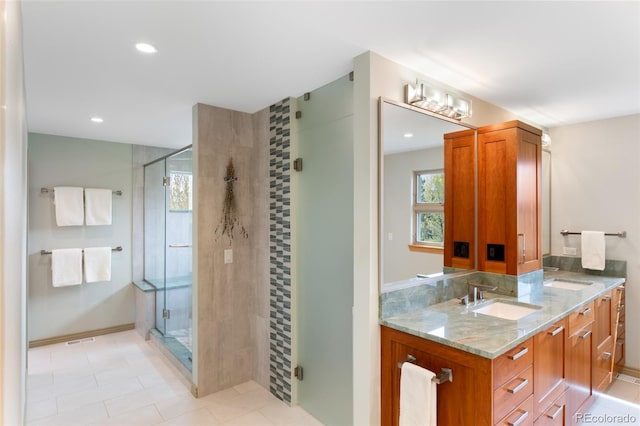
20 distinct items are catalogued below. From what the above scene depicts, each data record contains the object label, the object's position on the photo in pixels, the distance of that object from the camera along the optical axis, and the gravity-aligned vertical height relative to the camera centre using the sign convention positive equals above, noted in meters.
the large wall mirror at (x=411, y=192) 2.08 +0.15
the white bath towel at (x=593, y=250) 3.27 -0.34
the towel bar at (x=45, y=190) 4.02 +0.30
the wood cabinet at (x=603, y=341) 2.70 -1.02
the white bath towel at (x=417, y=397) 1.74 -0.93
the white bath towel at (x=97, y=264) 4.20 -0.59
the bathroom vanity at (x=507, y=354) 1.66 -0.76
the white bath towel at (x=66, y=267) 4.00 -0.59
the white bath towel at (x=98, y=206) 4.21 +0.12
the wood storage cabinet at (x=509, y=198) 2.56 +0.13
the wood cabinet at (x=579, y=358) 2.29 -0.99
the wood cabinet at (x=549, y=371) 1.95 -0.93
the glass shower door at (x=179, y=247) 3.34 -0.32
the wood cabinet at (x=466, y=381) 1.62 -0.83
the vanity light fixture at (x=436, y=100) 2.18 +0.75
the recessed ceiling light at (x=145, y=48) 1.92 +0.94
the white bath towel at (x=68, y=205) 4.03 +0.13
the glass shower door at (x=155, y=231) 4.17 -0.21
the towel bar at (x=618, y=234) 3.24 -0.19
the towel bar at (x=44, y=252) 4.03 -0.41
